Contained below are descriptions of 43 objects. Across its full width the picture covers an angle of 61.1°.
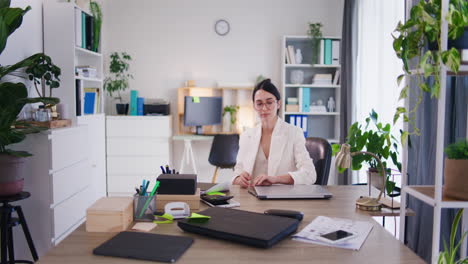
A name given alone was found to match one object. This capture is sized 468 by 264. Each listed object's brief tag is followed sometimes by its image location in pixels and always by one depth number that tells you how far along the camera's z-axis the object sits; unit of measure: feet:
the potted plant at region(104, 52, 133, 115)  16.15
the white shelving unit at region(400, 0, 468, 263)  3.88
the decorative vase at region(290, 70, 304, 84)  16.98
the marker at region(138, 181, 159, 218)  4.95
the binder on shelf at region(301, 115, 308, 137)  16.79
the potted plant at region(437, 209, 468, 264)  4.30
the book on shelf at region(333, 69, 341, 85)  16.80
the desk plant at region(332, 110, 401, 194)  6.16
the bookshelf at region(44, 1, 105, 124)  12.11
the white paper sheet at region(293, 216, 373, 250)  4.14
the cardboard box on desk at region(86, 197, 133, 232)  4.53
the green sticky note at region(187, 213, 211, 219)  4.52
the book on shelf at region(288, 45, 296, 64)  16.70
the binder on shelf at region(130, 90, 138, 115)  16.29
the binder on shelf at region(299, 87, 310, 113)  16.72
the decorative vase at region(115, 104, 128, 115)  16.28
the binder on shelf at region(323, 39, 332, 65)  16.53
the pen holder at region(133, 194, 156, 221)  4.95
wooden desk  3.75
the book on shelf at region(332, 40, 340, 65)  16.60
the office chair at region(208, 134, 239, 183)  14.83
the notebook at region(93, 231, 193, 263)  3.77
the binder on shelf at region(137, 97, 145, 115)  16.39
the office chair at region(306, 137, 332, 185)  8.65
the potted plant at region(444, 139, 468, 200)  4.15
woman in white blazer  8.78
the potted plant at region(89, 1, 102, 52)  14.03
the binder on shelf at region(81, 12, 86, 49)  13.07
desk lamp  5.34
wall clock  17.36
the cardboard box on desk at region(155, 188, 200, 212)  5.28
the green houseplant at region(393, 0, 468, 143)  3.85
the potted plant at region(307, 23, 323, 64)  16.42
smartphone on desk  4.14
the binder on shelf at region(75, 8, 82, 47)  12.57
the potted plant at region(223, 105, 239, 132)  16.98
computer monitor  16.62
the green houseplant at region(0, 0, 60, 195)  7.67
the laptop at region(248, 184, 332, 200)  6.00
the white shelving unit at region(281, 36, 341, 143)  16.89
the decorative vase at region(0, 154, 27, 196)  7.72
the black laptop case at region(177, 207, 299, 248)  4.00
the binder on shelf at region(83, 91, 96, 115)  13.98
